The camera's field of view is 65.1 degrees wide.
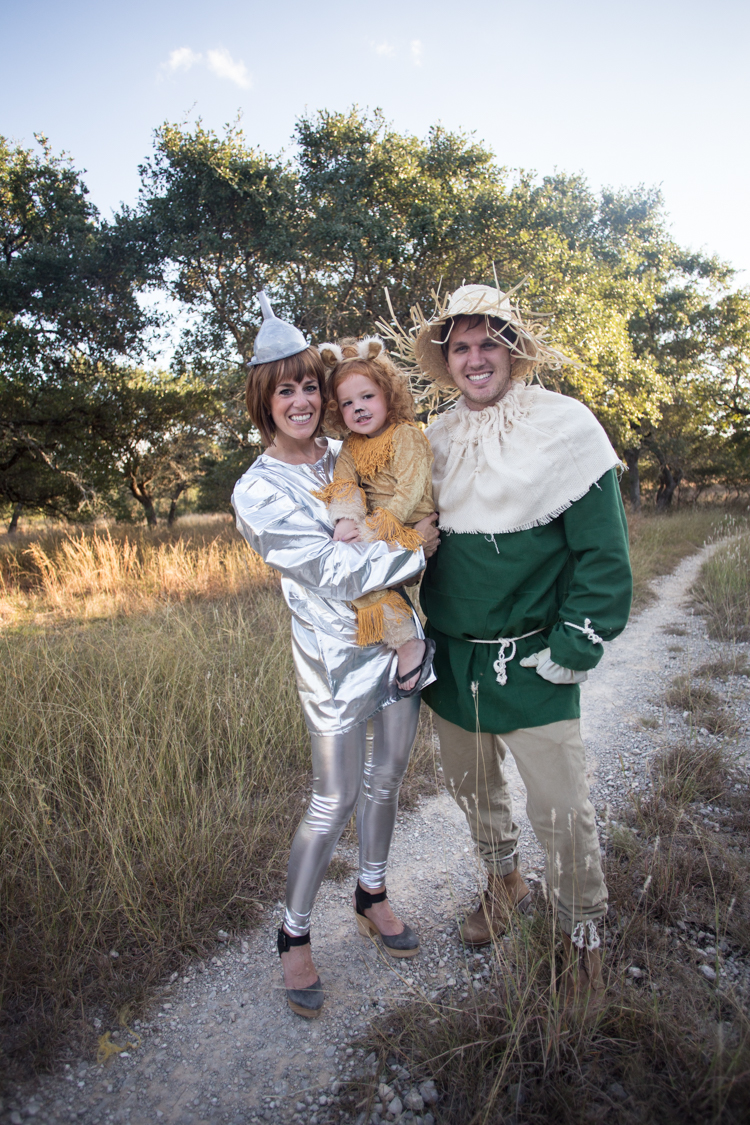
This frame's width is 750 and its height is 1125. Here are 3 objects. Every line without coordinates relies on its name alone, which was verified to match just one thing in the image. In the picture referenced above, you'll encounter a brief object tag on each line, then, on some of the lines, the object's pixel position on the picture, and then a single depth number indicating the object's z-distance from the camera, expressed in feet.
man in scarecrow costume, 5.76
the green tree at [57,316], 29.78
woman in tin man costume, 6.06
